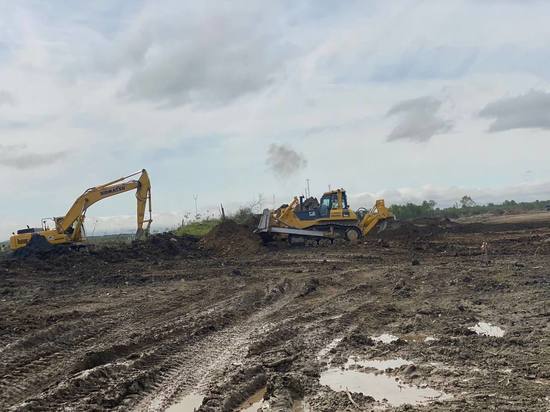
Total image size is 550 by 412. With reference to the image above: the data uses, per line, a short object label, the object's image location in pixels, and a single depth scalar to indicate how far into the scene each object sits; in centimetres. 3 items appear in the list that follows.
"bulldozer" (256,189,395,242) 2894
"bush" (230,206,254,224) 4328
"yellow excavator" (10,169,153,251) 2580
